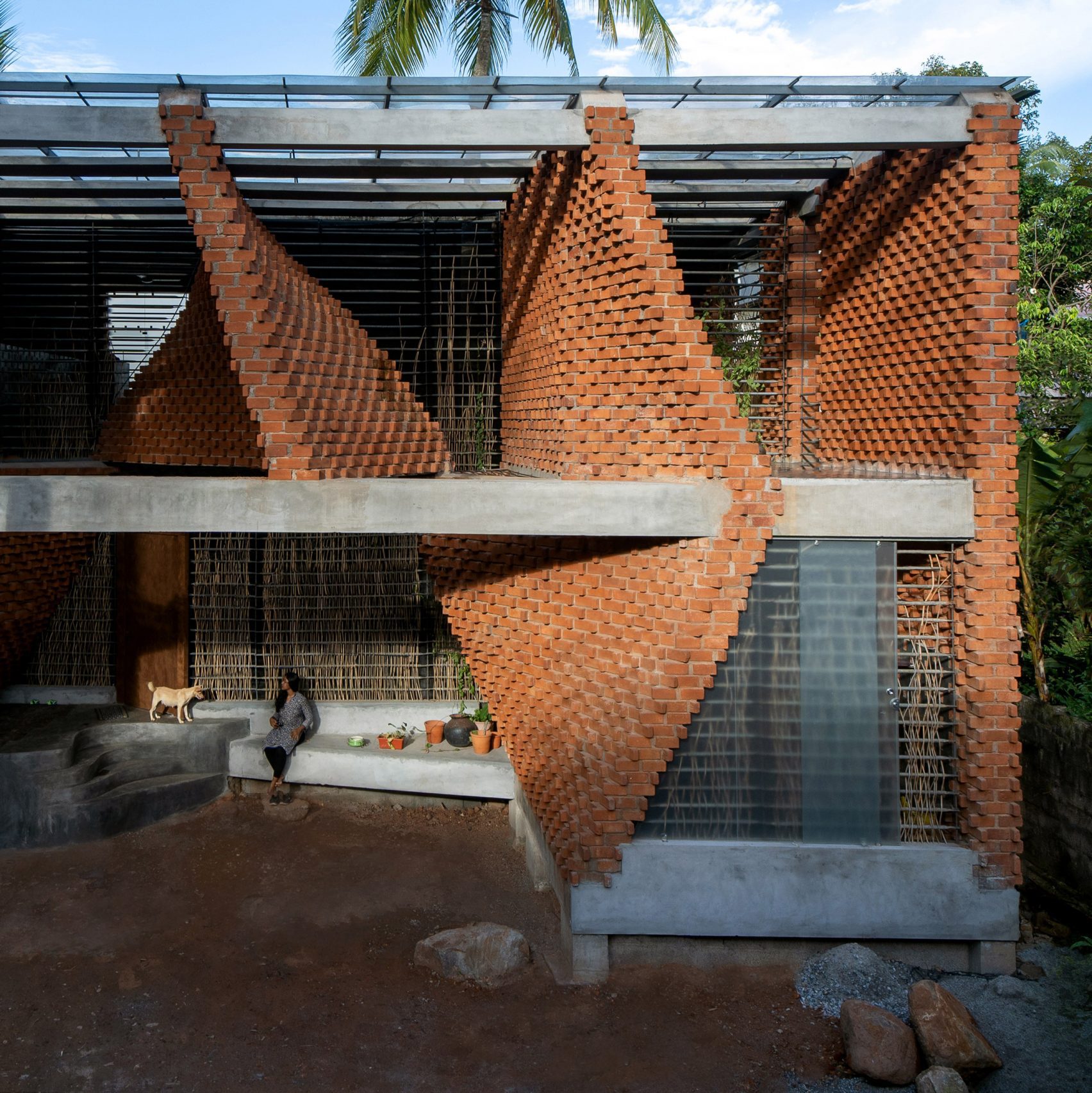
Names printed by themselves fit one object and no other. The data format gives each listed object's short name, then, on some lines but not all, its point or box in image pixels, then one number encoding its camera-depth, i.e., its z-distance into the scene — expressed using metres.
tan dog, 10.60
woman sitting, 10.28
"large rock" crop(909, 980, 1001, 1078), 5.91
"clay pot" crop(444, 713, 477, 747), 10.59
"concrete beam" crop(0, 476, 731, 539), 6.73
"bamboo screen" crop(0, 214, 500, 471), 10.85
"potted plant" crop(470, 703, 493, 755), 10.45
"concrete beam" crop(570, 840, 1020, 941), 7.03
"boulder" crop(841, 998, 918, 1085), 5.87
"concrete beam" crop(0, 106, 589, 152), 6.95
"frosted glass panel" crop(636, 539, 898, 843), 7.09
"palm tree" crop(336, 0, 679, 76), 14.27
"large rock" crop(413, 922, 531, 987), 7.10
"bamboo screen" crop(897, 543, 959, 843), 7.21
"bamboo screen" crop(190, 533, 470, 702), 11.25
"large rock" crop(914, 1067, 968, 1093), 5.63
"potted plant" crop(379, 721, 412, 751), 10.61
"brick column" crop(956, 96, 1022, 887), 6.81
